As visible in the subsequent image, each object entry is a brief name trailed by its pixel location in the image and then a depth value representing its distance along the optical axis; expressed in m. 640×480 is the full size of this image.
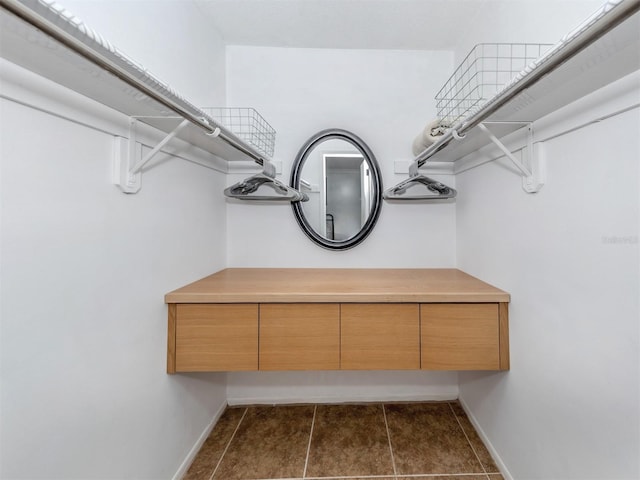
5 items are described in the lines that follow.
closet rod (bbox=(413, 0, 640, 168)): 0.46
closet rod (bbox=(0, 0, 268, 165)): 0.43
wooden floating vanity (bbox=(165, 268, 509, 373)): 1.10
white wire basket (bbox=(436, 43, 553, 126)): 1.05
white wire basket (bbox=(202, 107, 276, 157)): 1.68
